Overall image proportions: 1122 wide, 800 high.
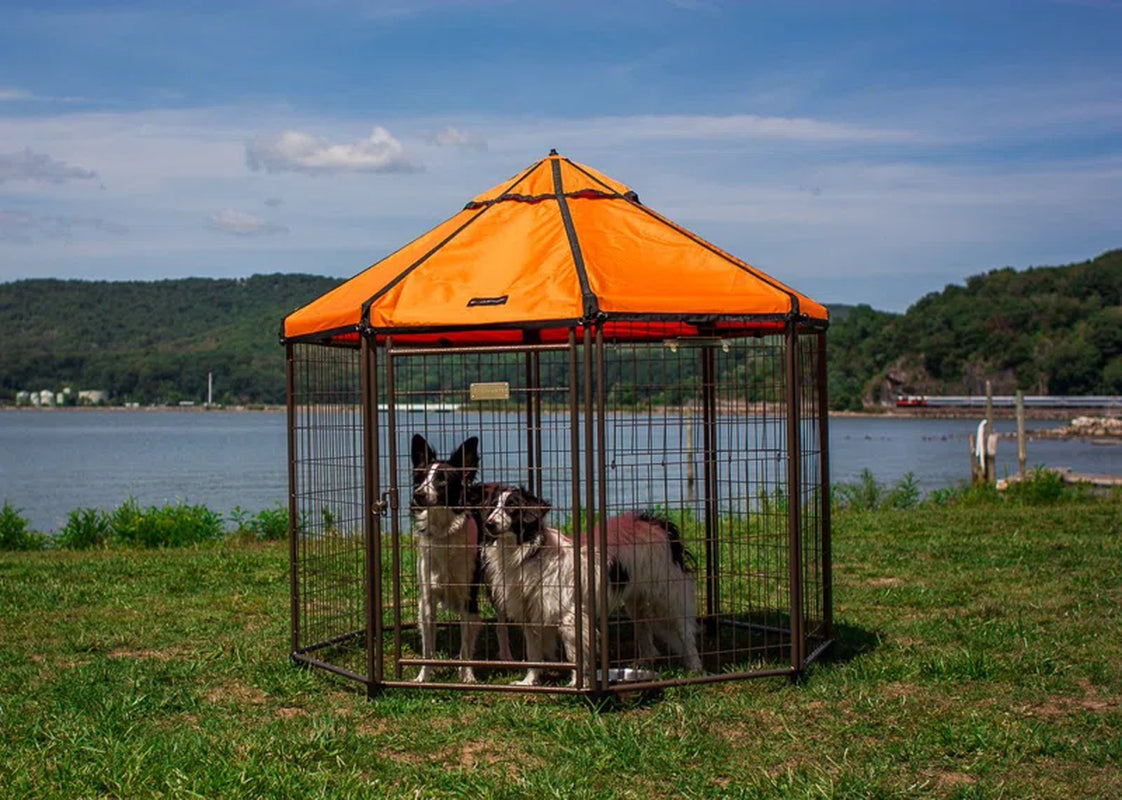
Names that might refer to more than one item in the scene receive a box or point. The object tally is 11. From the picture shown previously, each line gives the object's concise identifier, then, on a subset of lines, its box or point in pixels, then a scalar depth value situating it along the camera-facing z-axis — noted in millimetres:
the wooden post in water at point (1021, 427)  23234
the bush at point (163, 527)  15984
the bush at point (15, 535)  15992
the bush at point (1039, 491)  18469
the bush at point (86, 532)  16047
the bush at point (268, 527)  16656
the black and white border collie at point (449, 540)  7371
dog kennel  6926
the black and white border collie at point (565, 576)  7211
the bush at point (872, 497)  19328
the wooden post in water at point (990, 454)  22953
